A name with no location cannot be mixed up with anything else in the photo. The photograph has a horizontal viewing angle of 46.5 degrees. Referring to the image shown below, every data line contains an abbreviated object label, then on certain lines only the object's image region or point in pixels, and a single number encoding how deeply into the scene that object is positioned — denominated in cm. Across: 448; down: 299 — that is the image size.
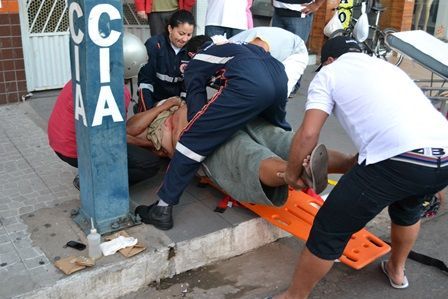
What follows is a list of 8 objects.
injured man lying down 296
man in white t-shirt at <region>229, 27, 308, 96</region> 395
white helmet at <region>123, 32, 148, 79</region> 445
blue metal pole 272
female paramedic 416
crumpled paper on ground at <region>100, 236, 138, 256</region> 291
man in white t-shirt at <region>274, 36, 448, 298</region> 241
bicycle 706
